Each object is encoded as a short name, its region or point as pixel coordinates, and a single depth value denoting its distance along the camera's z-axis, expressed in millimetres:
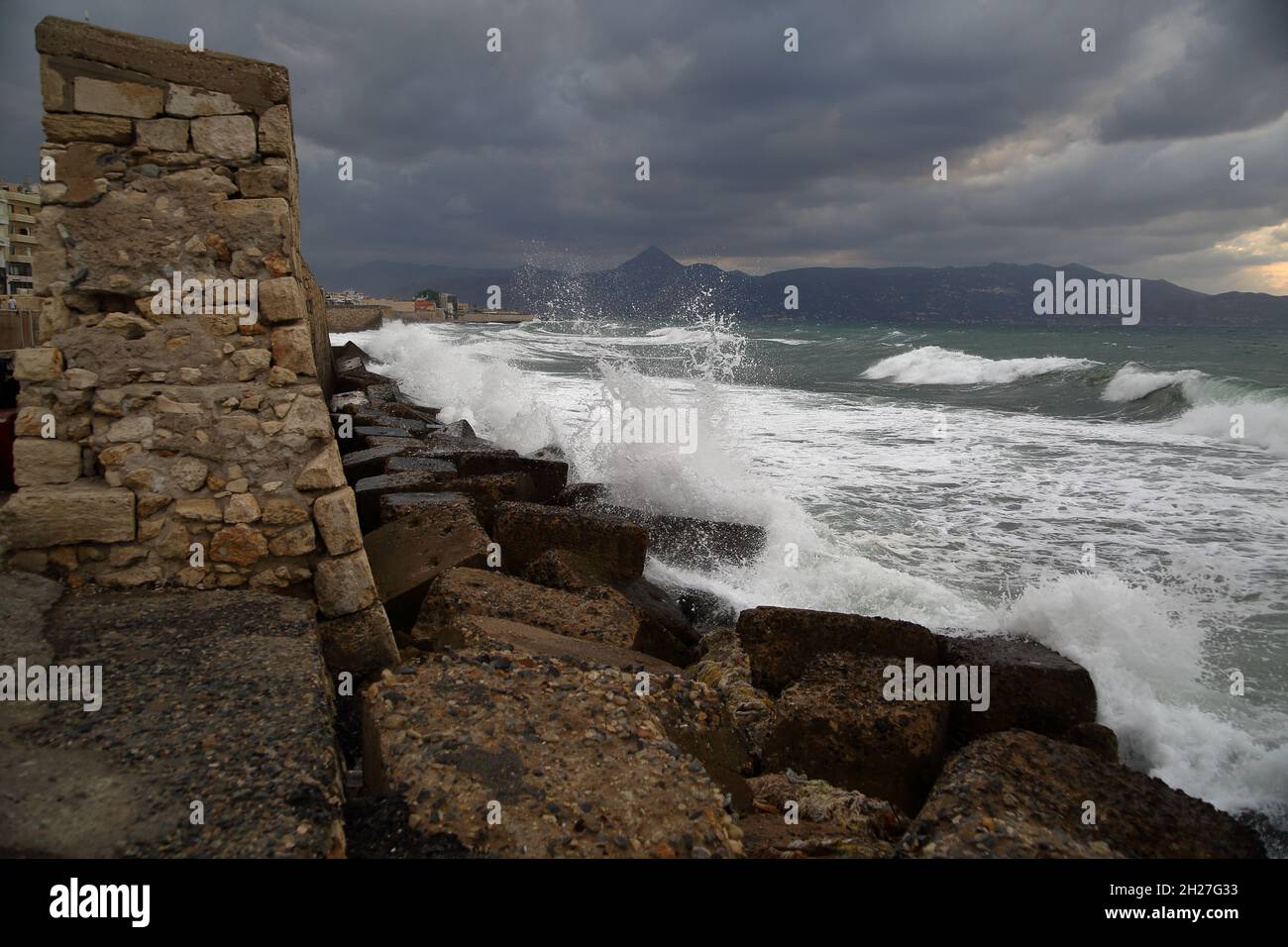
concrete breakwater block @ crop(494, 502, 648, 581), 5359
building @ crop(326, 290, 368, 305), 52156
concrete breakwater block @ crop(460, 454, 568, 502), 6883
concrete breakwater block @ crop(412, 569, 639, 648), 3994
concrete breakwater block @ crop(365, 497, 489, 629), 4418
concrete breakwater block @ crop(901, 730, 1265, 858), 2273
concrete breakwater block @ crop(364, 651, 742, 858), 2119
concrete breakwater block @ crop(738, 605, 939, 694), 4188
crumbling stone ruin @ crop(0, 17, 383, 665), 3393
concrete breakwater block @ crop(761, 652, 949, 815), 3275
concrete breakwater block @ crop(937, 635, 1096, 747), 3742
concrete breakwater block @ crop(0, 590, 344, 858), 1962
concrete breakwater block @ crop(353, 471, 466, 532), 5516
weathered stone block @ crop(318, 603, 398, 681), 3645
